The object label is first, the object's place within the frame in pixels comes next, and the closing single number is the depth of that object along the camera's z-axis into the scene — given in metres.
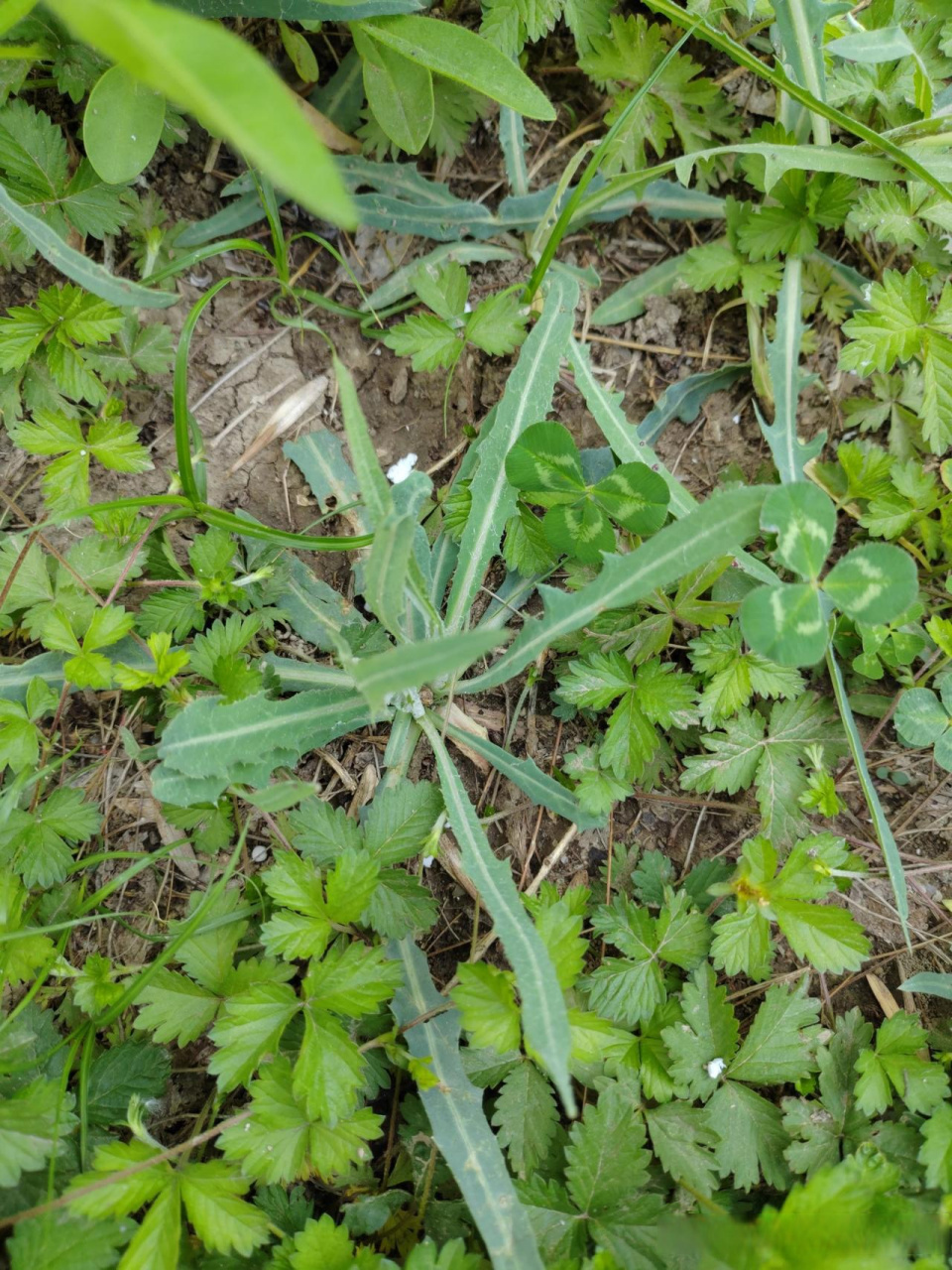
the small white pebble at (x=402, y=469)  0.27
